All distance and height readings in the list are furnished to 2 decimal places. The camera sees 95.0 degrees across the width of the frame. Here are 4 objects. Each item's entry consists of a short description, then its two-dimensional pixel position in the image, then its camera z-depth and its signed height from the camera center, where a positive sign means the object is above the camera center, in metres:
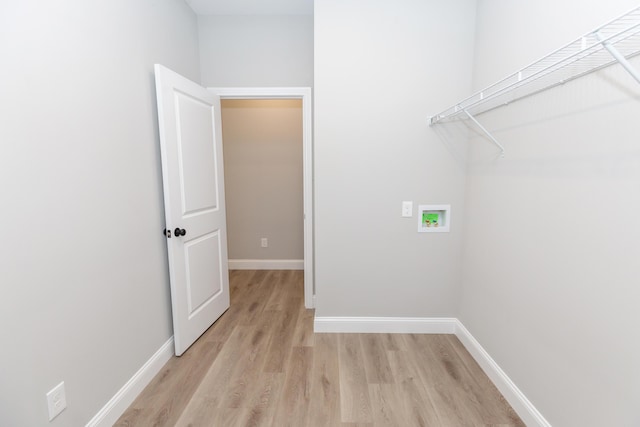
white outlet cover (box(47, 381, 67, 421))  1.25 -0.98
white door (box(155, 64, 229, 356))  1.99 -0.21
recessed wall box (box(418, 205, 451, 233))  2.30 -0.37
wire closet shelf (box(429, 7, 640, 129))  0.86 +0.44
